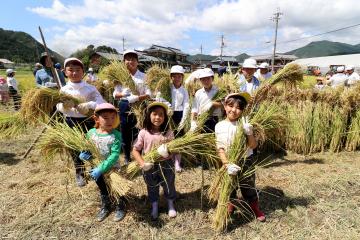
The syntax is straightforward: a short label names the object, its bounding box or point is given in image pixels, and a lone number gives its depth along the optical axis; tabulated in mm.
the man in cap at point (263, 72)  5048
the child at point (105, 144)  2742
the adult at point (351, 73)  7747
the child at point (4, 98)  3839
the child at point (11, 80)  8585
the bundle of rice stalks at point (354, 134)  5098
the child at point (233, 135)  2732
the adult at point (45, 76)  4785
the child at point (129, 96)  3943
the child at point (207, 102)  3732
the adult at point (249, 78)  4184
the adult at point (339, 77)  7823
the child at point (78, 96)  3309
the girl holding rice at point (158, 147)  2836
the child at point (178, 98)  3942
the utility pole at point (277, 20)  32312
